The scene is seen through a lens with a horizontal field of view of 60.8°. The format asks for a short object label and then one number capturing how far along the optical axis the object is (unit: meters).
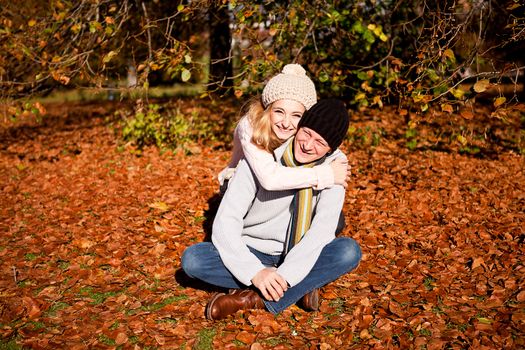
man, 2.94
